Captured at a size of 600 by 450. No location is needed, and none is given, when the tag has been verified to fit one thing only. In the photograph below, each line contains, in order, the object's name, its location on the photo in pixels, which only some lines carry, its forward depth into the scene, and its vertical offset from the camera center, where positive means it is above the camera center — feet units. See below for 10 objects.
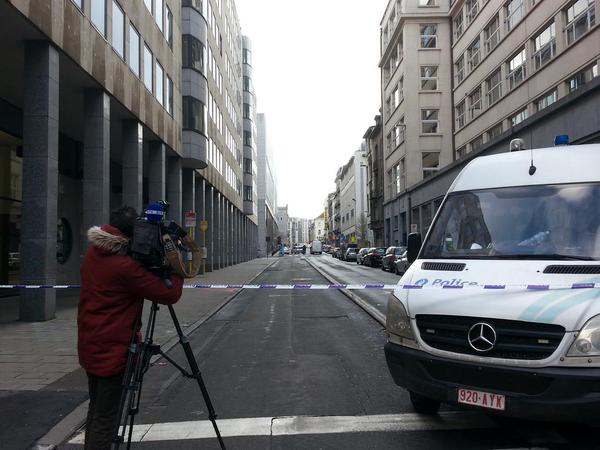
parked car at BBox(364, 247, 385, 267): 131.21 -2.52
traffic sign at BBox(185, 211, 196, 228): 77.00 +4.14
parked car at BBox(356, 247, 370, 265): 148.97 -2.53
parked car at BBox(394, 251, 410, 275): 82.06 -2.82
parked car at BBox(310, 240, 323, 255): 348.59 -0.75
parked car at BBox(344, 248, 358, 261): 190.72 -2.66
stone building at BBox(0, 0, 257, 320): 37.22 +14.56
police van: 11.92 -1.25
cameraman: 10.99 -1.28
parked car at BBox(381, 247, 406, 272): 101.05 -2.15
